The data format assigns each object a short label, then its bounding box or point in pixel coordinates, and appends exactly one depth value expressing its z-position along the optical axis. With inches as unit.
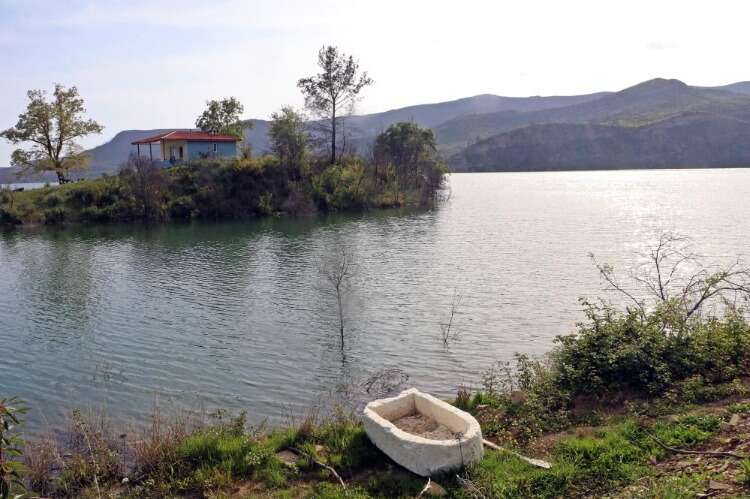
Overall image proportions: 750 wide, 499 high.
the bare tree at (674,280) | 478.9
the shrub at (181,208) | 2368.4
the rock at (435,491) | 297.8
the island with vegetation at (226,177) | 2359.7
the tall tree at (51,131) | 2477.9
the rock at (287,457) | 357.8
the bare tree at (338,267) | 997.5
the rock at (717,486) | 246.5
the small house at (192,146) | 2618.1
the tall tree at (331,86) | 2647.6
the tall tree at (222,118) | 2832.2
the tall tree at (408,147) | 3016.7
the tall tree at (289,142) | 2593.5
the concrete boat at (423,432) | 316.8
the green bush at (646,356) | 403.5
